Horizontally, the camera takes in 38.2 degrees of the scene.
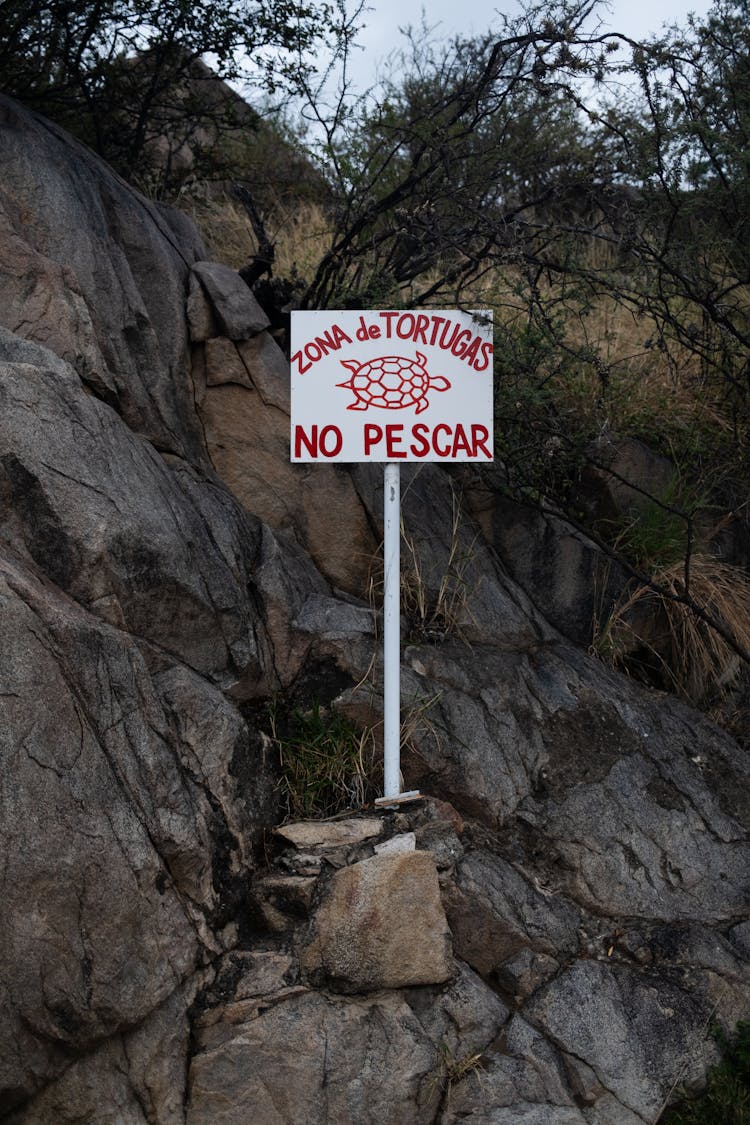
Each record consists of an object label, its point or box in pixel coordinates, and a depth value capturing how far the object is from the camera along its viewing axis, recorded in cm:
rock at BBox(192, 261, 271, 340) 588
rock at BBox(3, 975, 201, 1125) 352
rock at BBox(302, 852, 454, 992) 400
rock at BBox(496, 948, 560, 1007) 428
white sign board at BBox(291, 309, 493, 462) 484
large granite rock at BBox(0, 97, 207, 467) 503
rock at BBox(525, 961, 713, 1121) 415
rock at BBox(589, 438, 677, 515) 658
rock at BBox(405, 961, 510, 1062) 399
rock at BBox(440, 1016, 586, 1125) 387
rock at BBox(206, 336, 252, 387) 582
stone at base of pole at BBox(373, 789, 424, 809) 459
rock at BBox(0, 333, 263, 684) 418
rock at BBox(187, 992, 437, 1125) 373
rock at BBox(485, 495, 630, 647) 618
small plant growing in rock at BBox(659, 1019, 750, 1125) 412
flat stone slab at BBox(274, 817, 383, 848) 441
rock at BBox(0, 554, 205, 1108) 343
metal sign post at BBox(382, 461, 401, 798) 460
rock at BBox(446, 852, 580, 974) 432
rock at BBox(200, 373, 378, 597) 572
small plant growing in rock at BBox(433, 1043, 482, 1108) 390
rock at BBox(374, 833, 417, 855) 432
